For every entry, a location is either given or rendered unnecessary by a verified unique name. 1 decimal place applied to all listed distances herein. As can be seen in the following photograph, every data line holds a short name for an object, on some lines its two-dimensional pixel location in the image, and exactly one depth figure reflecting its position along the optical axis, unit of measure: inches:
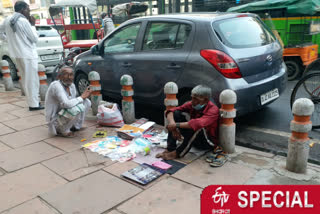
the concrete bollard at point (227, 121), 135.5
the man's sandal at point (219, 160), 131.3
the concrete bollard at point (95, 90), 200.2
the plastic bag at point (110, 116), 185.0
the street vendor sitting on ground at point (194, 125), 131.4
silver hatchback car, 153.8
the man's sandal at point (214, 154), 136.3
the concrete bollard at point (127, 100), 184.5
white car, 379.9
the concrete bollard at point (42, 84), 261.1
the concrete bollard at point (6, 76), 312.1
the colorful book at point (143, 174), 121.0
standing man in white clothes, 210.4
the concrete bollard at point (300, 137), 116.0
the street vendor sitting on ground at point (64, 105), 164.8
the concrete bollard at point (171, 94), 158.7
